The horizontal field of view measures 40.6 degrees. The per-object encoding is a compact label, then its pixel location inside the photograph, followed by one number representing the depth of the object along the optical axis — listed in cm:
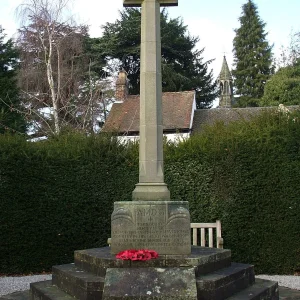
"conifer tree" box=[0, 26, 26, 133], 1730
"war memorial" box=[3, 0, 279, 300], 515
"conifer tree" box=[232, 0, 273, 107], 4044
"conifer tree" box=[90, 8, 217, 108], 2755
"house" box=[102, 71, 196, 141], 2228
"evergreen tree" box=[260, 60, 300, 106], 2700
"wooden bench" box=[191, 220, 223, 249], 909
